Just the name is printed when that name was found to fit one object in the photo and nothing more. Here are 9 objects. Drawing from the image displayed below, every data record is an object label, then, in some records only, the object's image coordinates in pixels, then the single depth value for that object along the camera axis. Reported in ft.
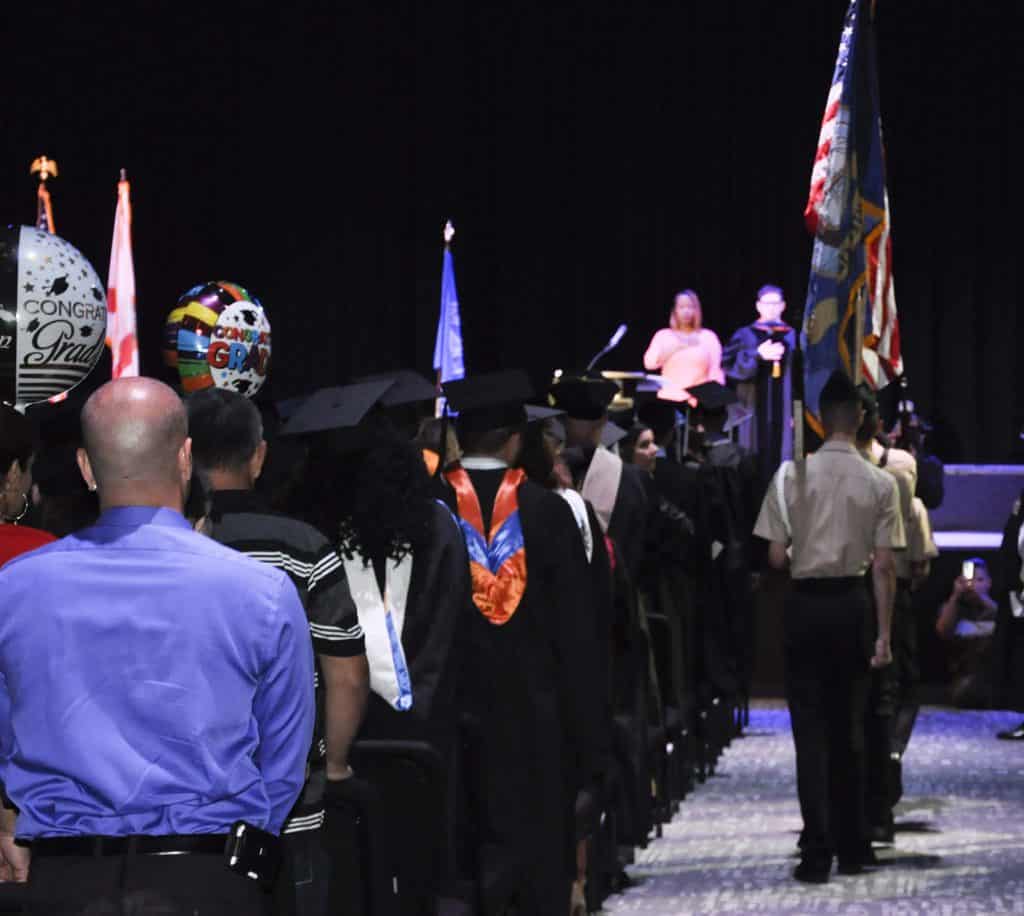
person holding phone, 71.18
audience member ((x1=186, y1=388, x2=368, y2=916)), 21.06
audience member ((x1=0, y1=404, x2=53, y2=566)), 20.79
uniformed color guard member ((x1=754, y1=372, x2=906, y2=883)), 41.76
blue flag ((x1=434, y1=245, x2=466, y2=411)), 79.08
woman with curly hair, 25.67
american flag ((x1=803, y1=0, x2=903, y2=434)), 48.96
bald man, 15.78
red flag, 52.83
